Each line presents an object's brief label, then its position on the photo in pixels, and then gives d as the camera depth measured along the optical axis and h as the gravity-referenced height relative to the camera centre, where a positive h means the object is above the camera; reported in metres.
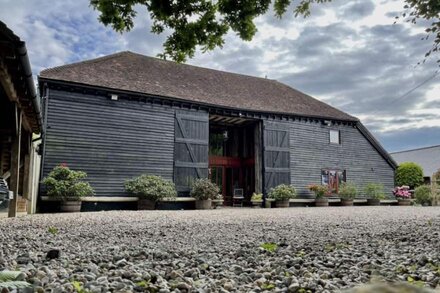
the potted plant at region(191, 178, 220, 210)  14.10 -0.24
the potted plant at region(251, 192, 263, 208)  16.53 -0.55
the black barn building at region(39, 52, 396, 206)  12.99 +2.51
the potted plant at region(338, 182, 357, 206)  18.14 -0.34
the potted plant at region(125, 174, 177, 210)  12.87 -0.11
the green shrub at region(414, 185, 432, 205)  18.81 -0.39
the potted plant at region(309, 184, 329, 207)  17.42 -0.31
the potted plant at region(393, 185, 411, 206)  20.11 -0.54
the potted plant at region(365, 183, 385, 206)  18.98 -0.35
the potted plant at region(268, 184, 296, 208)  16.25 -0.36
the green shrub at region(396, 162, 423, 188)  25.30 +0.89
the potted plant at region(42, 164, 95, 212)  11.43 -0.01
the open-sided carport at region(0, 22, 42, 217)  3.84 +1.44
